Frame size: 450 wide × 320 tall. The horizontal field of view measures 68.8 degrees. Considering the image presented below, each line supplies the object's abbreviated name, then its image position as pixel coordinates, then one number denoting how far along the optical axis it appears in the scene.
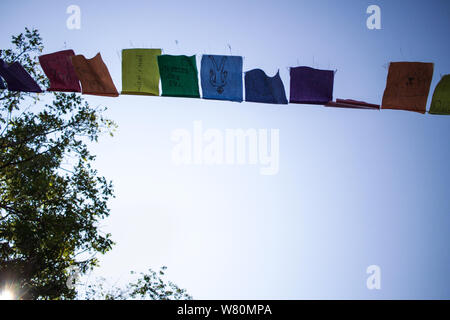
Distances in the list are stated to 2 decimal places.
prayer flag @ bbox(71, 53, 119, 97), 6.52
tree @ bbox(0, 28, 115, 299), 7.73
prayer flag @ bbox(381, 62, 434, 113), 6.50
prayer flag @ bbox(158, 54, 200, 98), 6.52
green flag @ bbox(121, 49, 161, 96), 6.53
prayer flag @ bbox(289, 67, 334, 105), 6.66
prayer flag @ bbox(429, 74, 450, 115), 6.59
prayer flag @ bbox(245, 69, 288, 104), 6.68
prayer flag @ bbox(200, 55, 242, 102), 6.62
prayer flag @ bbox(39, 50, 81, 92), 6.66
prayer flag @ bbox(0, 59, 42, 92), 6.60
